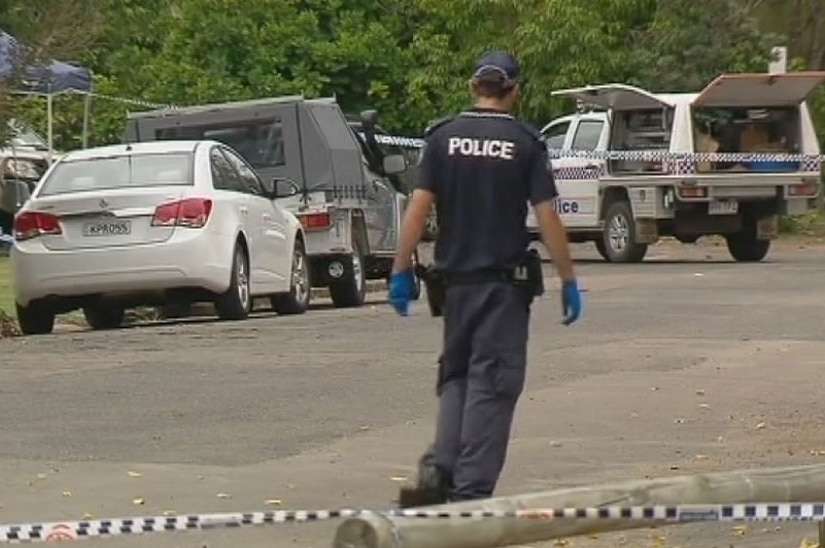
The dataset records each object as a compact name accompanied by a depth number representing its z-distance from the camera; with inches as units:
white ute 2186.3
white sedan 1391.5
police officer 663.1
